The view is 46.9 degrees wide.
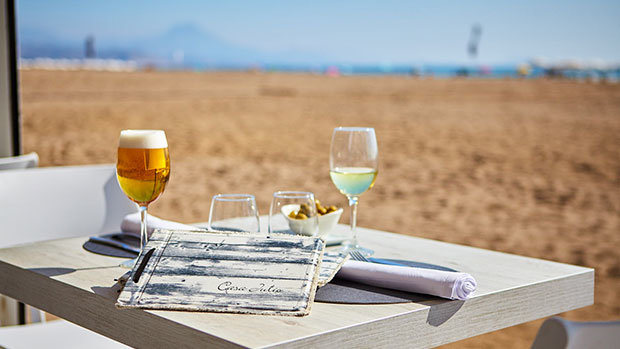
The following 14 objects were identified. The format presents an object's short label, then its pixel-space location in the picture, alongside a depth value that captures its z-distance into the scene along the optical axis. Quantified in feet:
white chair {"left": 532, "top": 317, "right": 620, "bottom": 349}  2.11
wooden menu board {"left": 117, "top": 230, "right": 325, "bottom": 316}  3.11
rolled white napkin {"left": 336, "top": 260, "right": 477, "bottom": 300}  3.33
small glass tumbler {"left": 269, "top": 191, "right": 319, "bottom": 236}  4.03
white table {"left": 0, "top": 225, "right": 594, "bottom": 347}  2.89
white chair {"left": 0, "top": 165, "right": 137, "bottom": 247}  6.39
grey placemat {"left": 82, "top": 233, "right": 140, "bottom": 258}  4.33
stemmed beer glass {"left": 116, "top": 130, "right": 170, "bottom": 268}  3.71
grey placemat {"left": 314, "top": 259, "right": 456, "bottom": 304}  3.28
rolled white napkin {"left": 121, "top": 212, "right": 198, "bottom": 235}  4.60
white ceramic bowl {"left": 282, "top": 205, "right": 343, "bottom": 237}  4.08
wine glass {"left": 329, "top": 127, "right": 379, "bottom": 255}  4.39
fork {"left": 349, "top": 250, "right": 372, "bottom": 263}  3.93
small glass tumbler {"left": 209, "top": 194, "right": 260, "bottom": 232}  3.78
